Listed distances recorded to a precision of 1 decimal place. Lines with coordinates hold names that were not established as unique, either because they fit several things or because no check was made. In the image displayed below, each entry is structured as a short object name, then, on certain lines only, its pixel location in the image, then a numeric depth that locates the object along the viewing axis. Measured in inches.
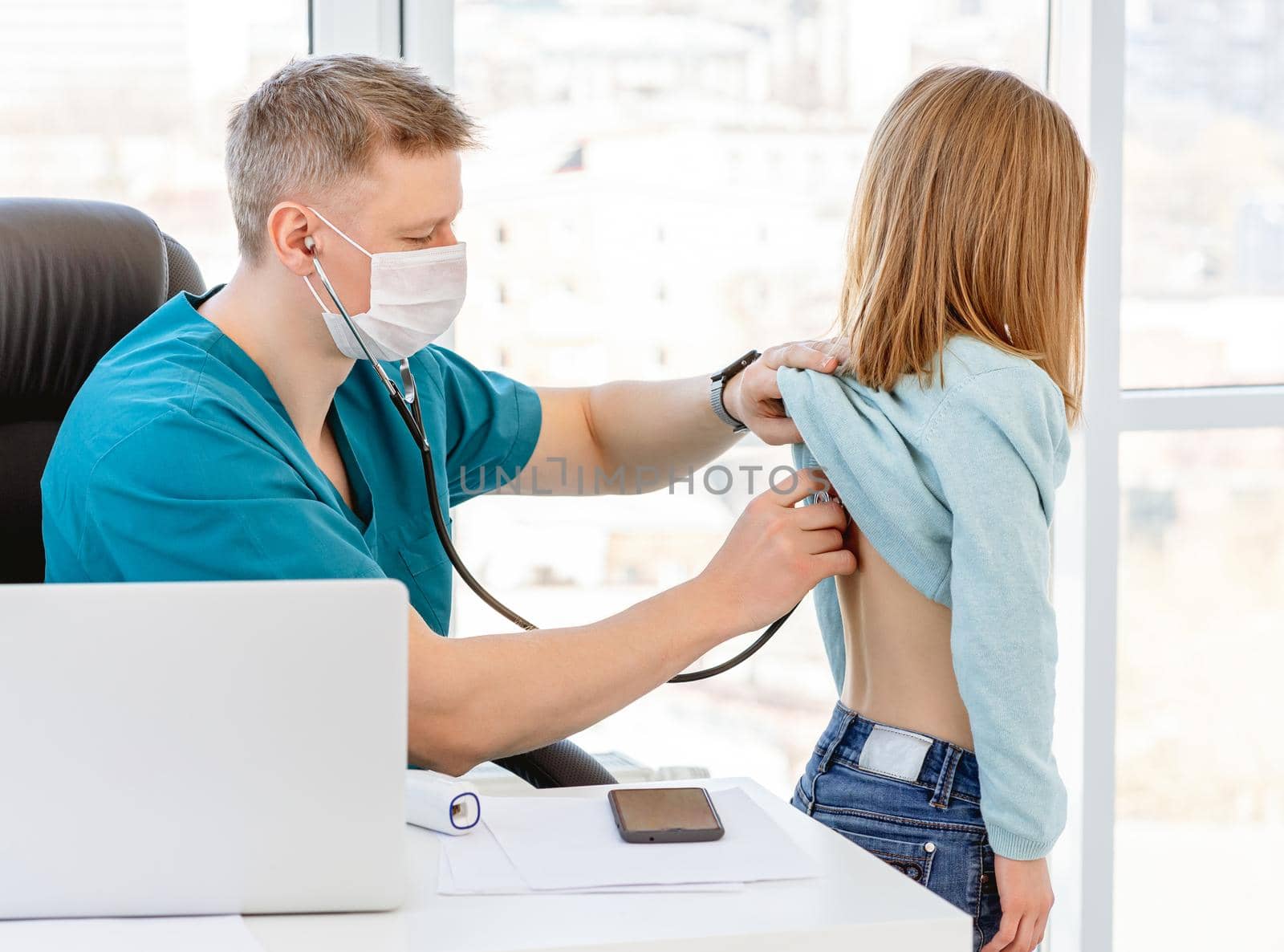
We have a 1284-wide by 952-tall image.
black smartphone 99.9
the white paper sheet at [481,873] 97.1
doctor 105.9
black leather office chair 114.8
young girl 105.9
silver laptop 93.9
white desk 94.5
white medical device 100.6
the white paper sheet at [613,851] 97.7
